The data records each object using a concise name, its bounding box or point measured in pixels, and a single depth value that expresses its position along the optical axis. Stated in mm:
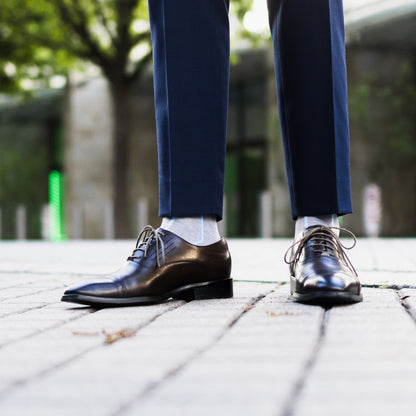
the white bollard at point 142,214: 12336
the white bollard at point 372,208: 12359
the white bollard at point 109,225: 14203
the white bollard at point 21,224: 15844
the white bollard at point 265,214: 10852
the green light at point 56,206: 20094
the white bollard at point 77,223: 17141
